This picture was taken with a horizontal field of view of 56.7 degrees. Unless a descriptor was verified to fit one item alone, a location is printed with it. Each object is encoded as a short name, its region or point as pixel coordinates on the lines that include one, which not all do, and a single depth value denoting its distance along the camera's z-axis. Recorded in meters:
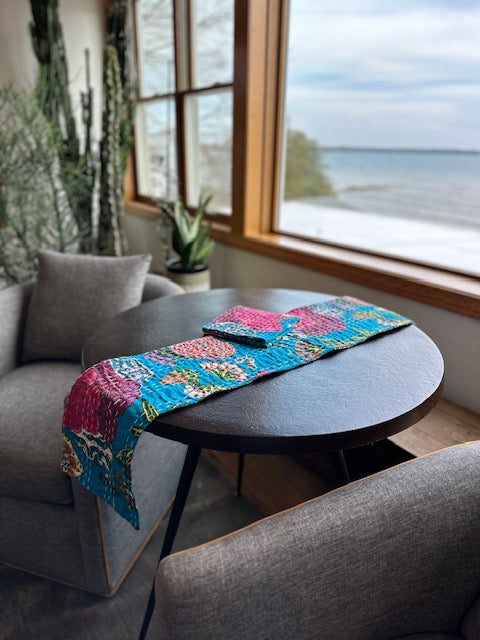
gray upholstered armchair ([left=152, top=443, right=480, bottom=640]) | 0.56
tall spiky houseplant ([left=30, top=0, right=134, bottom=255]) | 2.67
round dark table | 0.74
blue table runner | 0.78
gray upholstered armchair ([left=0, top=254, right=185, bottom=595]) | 1.11
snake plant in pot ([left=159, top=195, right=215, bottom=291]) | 2.17
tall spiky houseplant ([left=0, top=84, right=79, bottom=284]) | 2.54
